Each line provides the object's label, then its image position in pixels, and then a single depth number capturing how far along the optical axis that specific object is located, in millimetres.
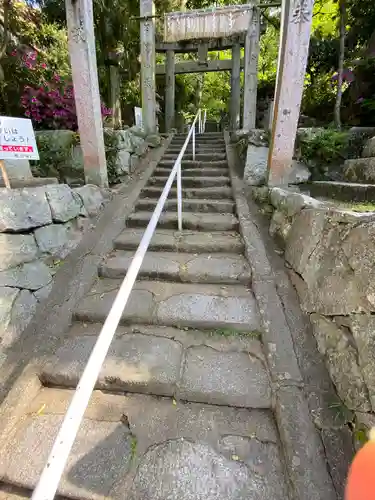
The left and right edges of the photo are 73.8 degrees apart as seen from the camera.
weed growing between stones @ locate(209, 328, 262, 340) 1815
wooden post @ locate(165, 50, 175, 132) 8438
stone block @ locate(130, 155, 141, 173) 4177
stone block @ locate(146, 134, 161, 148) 5082
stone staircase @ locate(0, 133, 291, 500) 1200
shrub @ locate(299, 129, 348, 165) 3357
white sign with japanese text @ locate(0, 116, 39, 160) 1913
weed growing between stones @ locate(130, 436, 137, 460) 1280
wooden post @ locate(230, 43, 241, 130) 8266
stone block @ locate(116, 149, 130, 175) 3828
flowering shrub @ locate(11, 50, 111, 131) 3570
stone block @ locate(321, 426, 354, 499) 1120
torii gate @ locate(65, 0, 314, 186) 2529
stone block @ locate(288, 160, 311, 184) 3170
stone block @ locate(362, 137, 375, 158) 3164
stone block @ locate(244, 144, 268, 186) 3426
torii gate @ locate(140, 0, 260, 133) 5145
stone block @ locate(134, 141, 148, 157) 4471
